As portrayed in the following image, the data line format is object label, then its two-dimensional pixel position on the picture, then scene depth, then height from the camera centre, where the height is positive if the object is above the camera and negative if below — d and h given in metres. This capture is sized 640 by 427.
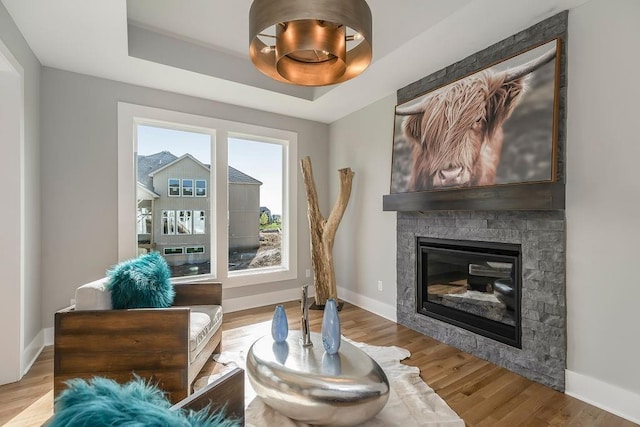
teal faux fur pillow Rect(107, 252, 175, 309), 1.98 -0.47
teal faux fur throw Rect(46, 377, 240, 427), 0.61 -0.41
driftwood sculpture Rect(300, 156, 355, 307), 3.85 -0.23
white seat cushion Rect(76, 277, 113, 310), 1.87 -0.51
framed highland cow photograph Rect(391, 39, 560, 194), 2.11 +0.68
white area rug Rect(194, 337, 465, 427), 1.76 -1.18
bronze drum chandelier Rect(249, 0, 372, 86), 1.24 +0.81
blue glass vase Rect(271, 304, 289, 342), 2.00 -0.73
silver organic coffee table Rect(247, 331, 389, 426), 1.54 -0.88
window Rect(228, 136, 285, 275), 3.89 +0.15
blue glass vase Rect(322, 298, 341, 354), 1.80 -0.67
